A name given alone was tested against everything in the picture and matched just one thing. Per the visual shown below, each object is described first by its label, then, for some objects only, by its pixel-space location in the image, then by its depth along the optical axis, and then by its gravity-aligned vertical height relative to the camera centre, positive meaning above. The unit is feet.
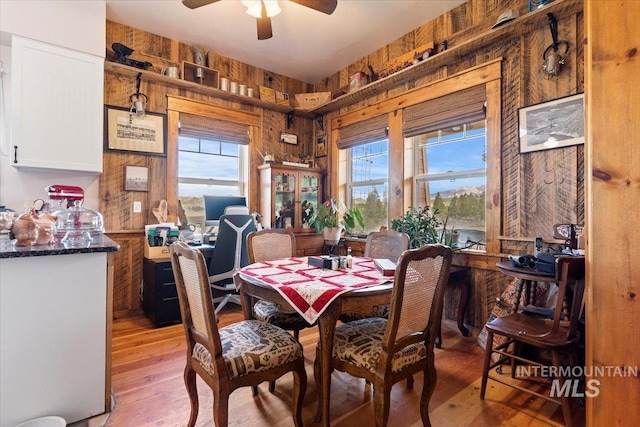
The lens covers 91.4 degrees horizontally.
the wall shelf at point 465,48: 7.26 +4.80
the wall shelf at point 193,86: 10.17 +4.73
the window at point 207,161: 12.14 +2.14
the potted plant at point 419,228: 9.28 -0.43
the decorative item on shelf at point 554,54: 7.48 +3.88
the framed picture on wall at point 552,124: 7.29 +2.23
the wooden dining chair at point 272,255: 6.59 -1.07
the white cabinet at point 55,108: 8.14 +2.88
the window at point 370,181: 12.80 +1.38
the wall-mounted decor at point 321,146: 14.87 +3.26
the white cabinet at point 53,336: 4.69 -1.99
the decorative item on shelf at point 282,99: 14.40 +5.34
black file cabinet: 9.71 -2.58
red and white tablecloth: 4.58 -1.14
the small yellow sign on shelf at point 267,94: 13.82 +5.33
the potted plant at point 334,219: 12.51 -0.24
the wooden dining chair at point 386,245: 7.86 -0.81
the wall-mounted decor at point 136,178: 10.73 +1.21
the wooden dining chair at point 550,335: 5.23 -2.17
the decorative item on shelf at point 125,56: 10.06 +5.15
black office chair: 9.97 -1.23
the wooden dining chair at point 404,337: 4.33 -1.97
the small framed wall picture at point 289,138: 14.53 +3.53
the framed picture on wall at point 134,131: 10.43 +2.82
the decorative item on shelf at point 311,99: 14.40 +5.34
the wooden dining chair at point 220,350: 4.24 -2.03
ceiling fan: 7.51 +5.11
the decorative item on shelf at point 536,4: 7.45 +5.15
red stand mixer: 7.23 +0.45
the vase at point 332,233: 12.73 -0.81
